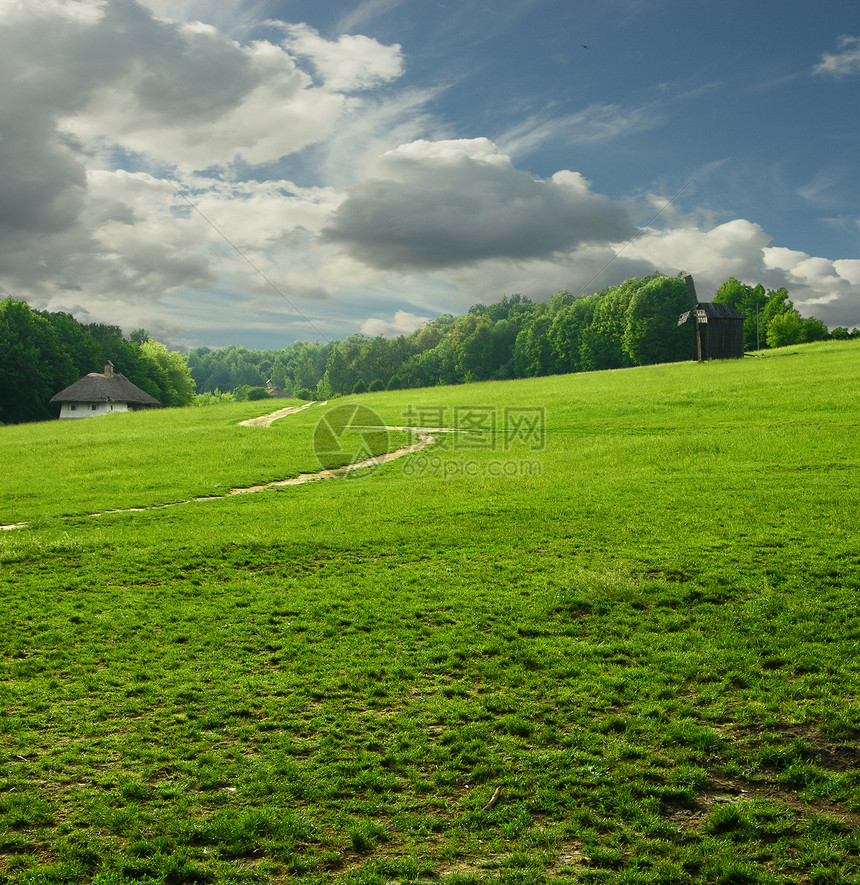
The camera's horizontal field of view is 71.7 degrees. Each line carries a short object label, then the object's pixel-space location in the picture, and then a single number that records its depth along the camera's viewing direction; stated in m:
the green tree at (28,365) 83.50
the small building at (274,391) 130.64
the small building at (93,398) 78.88
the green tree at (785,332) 95.56
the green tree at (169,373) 114.38
